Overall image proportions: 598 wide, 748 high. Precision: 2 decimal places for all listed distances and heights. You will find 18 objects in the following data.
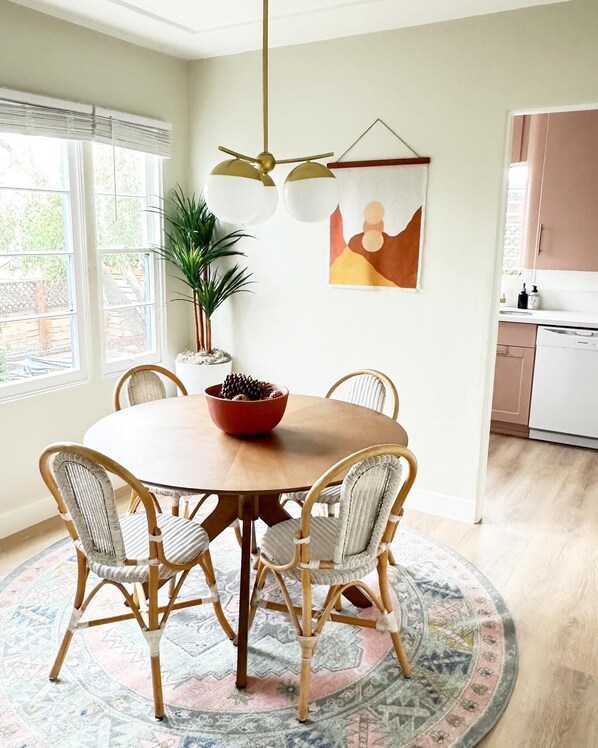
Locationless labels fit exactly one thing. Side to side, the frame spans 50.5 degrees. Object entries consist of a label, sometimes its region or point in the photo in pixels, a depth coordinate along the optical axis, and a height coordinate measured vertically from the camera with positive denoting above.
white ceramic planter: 4.03 -0.80
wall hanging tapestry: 3.46 +0.14
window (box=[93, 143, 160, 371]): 3.69 -0.03
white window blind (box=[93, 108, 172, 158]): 3.52 +0.65
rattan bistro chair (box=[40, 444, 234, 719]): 1.91 -0.99
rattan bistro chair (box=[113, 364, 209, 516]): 2.95 -0.68
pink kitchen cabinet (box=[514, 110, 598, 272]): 4.86 +0.50
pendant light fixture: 2.13 +0.20
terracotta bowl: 2.36 -0.61
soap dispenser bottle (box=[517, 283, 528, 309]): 5.27 -0.38
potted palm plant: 3.95 -0.14
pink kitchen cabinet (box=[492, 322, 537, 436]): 4.82 -0.93
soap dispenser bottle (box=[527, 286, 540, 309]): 5.25 -0.37
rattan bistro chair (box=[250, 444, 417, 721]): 1.92 -0.99
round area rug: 1.99 -1.49
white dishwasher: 4.58 -0.96
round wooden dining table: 2.03 -0.71
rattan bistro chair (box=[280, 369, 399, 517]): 3.06 -0.68
